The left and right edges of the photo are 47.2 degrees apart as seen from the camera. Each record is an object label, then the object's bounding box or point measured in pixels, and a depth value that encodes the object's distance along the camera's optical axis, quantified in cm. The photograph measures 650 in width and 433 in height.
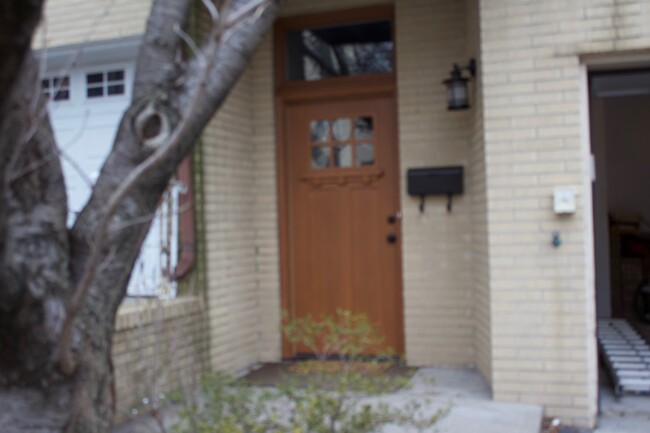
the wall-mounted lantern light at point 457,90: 616
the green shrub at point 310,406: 331
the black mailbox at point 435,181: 646
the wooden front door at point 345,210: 691
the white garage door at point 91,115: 662
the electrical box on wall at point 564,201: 510
